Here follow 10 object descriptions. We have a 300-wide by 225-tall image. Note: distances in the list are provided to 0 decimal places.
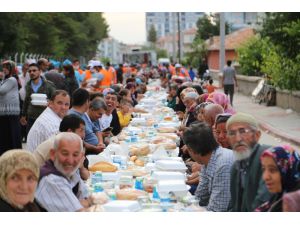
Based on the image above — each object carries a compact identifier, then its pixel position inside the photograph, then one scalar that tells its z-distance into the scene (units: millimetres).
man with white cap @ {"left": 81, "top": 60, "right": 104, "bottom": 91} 12870
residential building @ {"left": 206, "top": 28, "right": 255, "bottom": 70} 42390
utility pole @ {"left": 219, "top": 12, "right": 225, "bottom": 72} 20793
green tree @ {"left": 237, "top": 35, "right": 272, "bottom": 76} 22488
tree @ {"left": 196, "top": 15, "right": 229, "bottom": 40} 53359
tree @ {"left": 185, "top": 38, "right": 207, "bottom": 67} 41018
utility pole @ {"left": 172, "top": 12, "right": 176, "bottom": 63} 43949
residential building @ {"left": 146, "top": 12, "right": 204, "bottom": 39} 44411
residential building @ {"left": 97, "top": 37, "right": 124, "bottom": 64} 119921
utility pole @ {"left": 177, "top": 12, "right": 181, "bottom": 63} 42413
